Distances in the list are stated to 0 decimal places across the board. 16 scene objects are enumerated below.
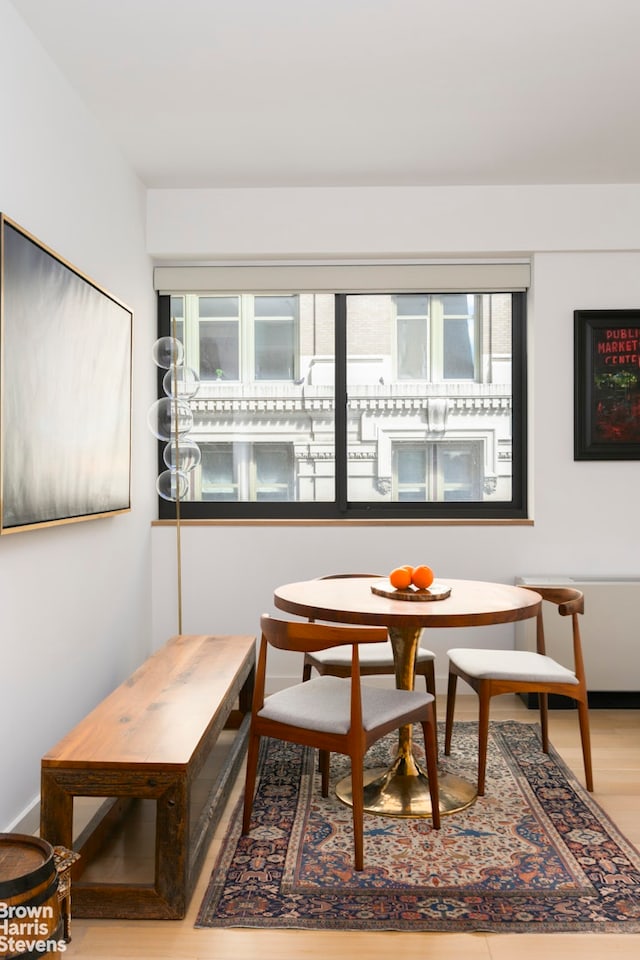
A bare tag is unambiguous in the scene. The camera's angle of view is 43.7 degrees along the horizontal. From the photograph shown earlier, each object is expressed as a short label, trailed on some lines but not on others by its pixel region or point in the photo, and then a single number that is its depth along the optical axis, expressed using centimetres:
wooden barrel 165
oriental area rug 216
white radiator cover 407
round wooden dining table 259
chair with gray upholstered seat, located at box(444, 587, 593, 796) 295
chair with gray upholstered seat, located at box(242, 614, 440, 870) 243
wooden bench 215
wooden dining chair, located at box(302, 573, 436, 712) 321
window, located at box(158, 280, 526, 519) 460
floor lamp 398
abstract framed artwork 246
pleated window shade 443
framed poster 433
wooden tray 286
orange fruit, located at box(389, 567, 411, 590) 295
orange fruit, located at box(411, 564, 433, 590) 293
